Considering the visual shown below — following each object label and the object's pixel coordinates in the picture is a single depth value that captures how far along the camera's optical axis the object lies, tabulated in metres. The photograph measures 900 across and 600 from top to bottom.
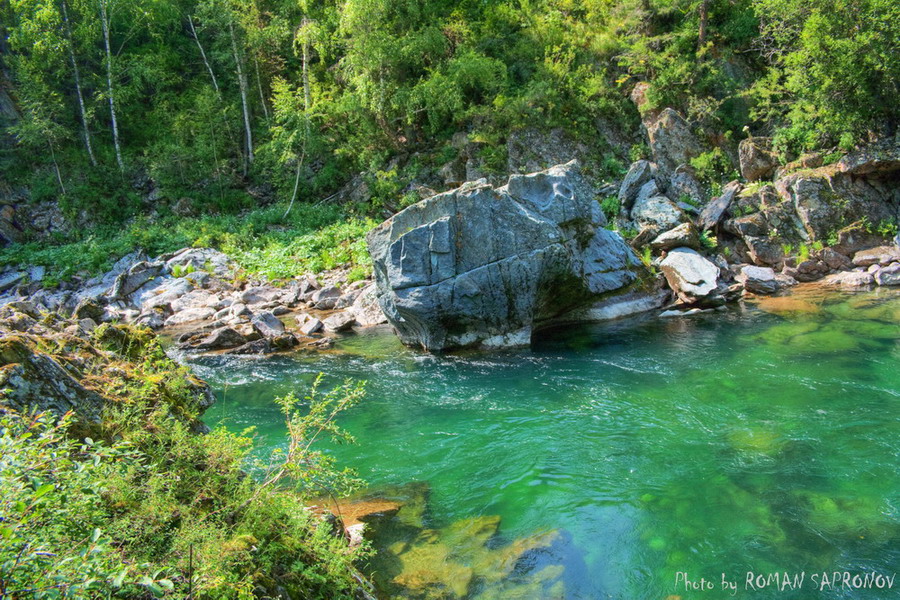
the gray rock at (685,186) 21.96
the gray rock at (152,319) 18.20
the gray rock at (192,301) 19.51
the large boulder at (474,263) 13.27
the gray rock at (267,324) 15.77
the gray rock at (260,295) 20.08
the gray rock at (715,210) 19.55
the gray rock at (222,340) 15.05
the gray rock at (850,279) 16.73
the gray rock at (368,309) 17.44
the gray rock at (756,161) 21.52
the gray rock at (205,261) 22.73
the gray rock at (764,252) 18.91
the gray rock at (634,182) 21.06
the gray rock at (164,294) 19.75
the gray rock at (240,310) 18.12
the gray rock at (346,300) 19.34
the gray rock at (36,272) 23.23
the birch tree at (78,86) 30.56
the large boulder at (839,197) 19.06
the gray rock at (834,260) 18.36
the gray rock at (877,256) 17.69
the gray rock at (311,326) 16.44
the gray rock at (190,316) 18.52
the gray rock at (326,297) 19.56
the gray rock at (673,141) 23.84
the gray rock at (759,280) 17.03
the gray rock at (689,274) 16.03
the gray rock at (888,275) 16.50
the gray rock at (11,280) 22.51
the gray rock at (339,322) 16.70
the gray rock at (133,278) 20.75
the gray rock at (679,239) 17.75
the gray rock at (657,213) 18.92
